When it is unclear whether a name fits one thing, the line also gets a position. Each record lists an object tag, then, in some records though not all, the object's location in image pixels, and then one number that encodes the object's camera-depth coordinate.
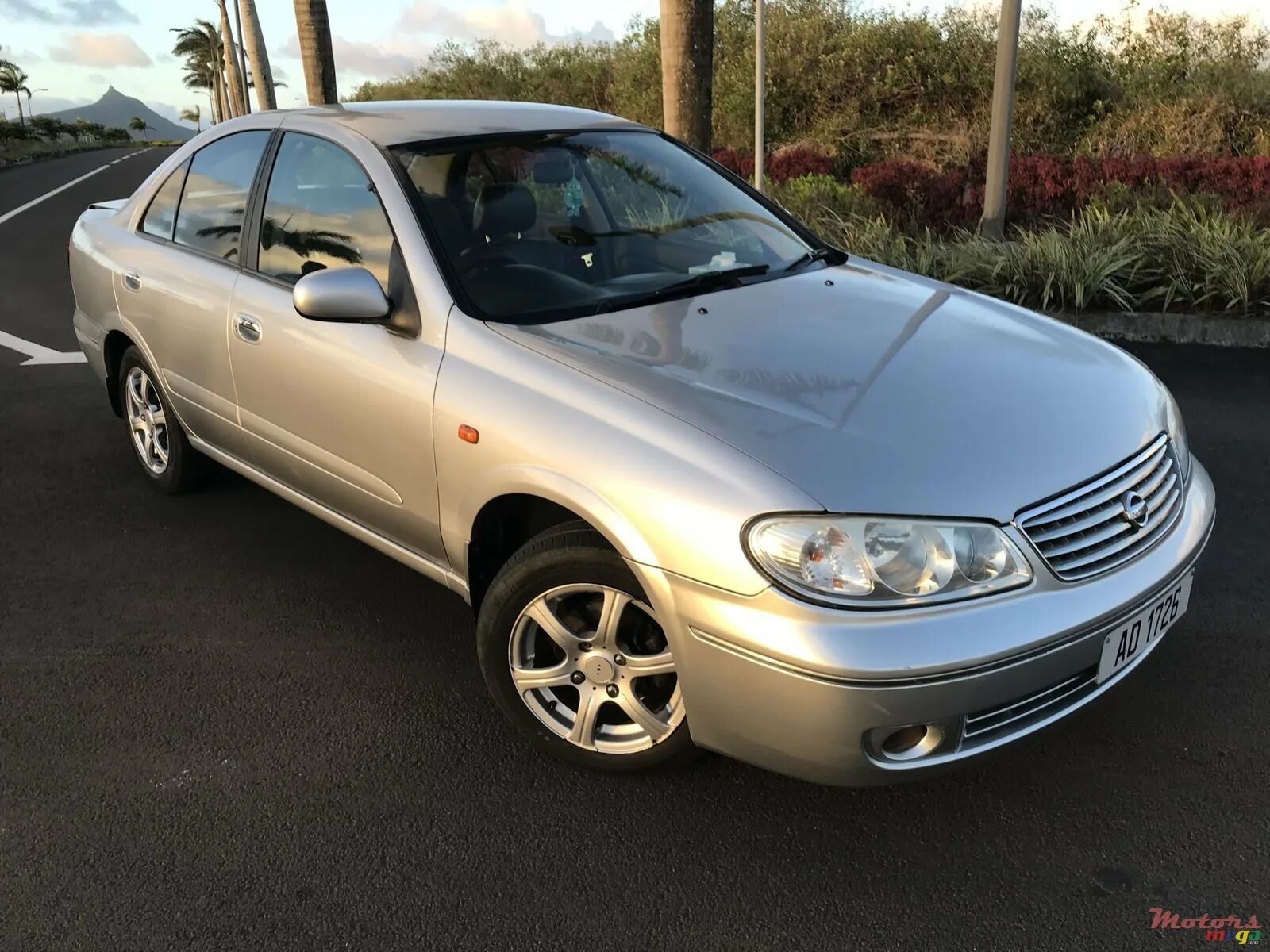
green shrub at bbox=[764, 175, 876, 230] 9.59
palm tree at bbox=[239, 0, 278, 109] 21.19
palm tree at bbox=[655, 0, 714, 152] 8.56
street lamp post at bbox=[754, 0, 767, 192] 9.40
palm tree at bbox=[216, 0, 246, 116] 44.25
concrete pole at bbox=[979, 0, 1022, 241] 7.84
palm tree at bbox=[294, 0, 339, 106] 13.73
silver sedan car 2.31
